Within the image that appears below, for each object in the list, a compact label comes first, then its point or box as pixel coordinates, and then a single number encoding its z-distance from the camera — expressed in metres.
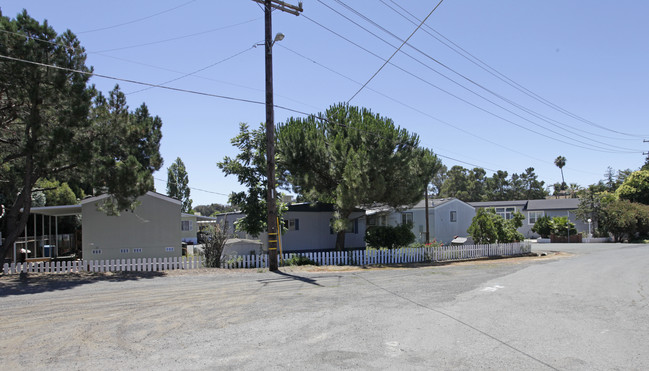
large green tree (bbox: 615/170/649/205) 47.66
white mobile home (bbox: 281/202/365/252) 26.06
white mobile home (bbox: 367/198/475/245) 36.44
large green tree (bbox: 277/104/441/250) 20.31
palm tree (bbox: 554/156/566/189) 84.19
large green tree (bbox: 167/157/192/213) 55.31
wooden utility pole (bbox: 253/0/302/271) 16.14
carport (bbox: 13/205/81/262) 19.62
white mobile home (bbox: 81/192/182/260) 18.80
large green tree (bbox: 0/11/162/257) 13.88
